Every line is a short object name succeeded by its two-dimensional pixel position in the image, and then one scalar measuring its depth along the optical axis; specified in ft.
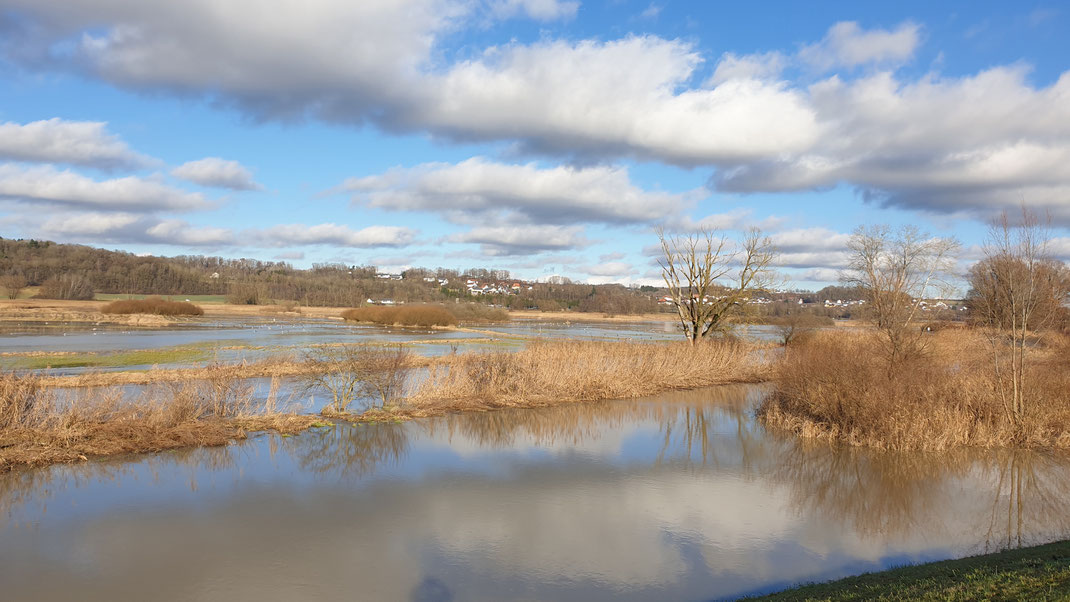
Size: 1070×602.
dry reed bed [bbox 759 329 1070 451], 56.90
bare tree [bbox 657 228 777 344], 119.96
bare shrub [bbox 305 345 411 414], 68.13
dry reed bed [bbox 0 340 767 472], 47.09
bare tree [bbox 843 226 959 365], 84.43
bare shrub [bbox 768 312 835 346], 151.43
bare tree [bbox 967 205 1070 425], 55.72
